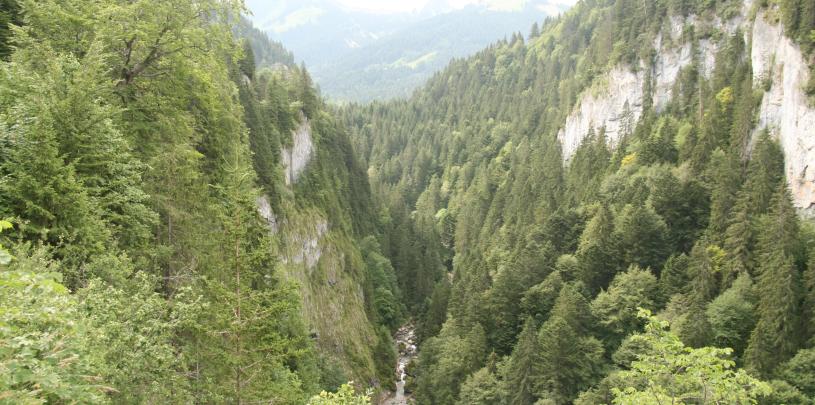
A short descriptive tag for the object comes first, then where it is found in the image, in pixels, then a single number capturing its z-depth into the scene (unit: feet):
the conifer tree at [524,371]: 144.87
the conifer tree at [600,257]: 180.55
